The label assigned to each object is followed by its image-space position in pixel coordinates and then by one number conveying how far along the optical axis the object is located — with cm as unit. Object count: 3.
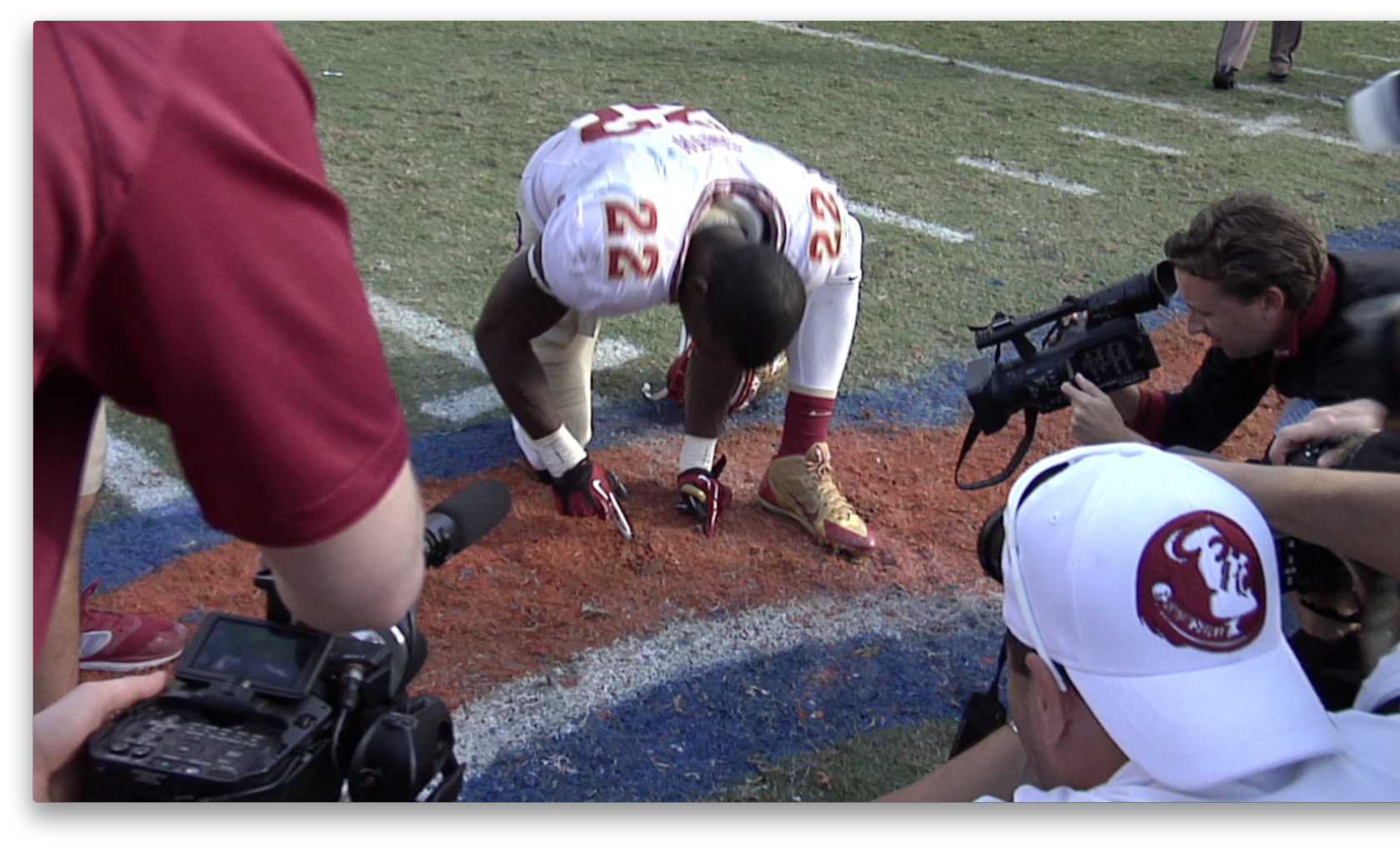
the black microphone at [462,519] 162
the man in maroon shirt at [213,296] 80
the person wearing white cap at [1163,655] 130
